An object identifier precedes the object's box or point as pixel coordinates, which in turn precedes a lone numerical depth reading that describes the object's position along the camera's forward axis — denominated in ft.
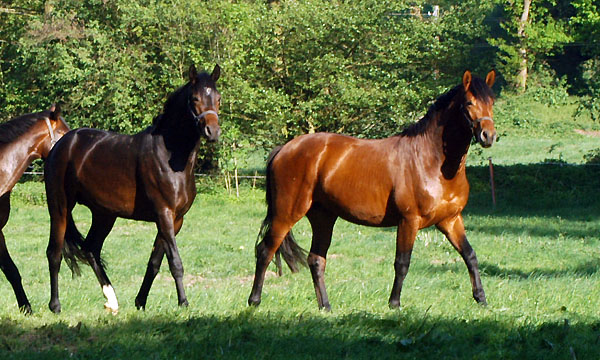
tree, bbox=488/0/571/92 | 249.14
